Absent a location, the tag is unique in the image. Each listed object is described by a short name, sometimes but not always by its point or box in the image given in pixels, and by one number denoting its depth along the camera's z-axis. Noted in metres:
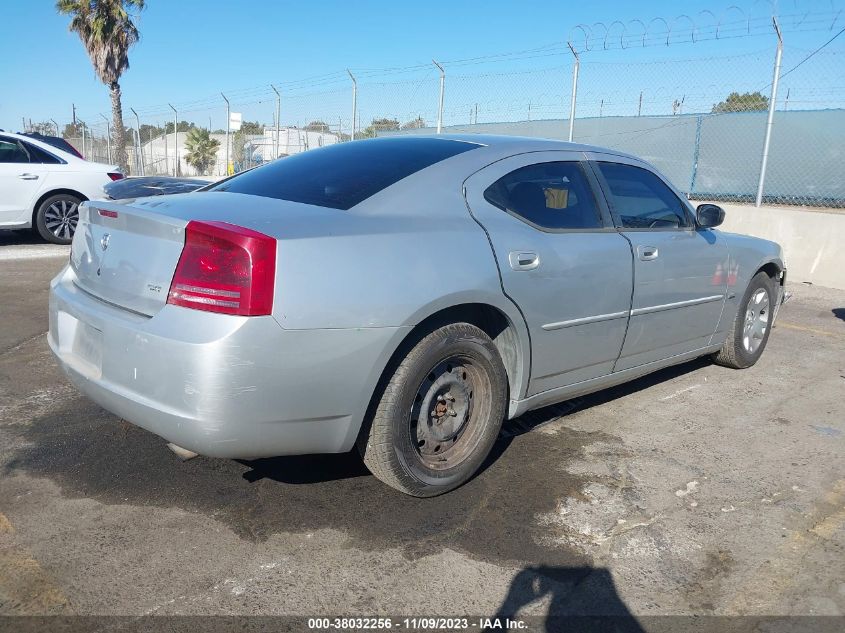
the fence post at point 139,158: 26.48
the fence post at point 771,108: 9.08
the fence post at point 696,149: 16.08
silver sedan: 2.51
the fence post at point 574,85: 11.14
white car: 9.49
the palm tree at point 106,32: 24.81
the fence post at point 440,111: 13.08
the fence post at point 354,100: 14.62
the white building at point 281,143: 19.36
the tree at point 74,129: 30.67
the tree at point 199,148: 42.22
